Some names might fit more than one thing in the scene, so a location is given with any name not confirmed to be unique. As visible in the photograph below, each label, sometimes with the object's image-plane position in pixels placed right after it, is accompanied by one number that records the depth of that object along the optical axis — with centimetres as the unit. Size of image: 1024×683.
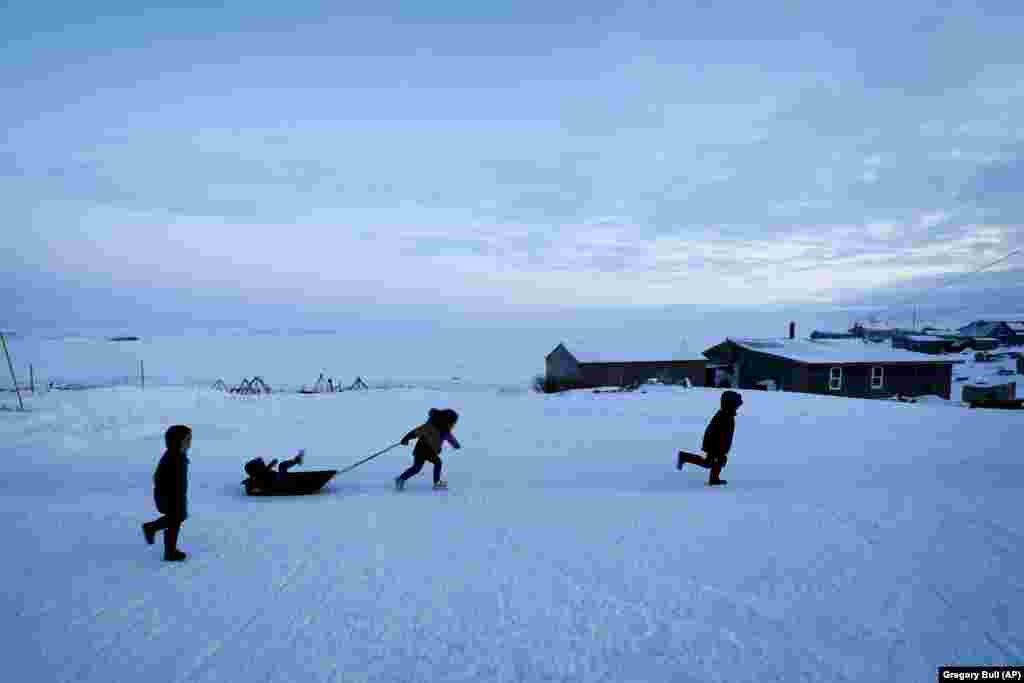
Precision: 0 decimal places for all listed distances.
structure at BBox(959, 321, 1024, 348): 9115
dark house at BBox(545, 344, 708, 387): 3759
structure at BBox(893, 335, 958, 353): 7306
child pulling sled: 939
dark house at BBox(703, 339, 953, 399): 3466
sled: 921
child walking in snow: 618
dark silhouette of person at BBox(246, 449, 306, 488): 920
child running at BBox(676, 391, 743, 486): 972
